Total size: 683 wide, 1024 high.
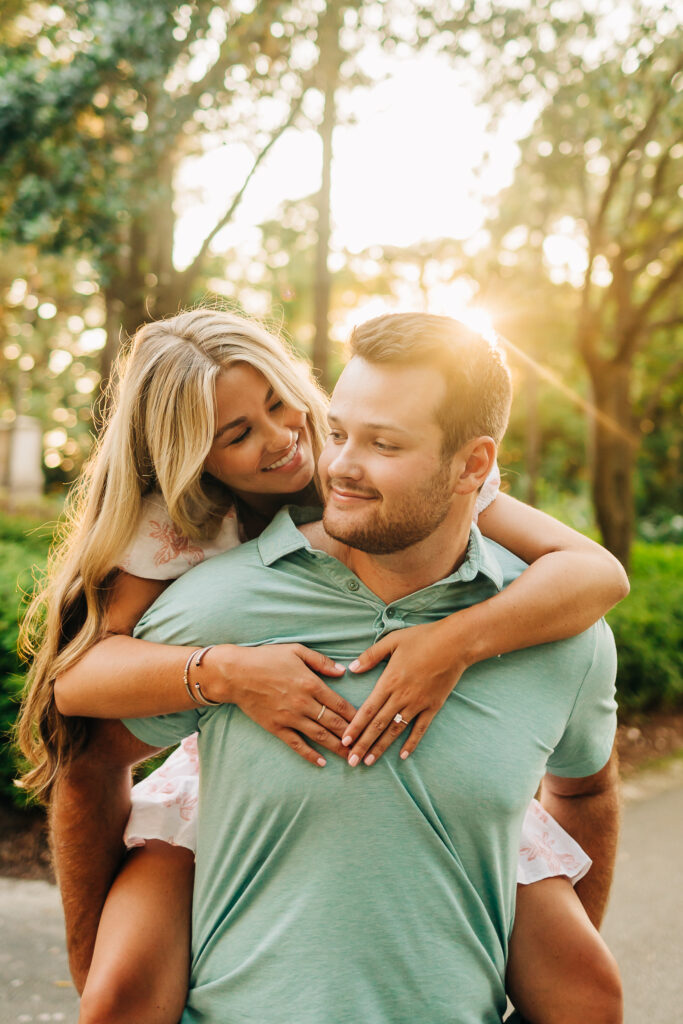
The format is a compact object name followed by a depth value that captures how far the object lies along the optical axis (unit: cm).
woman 185
